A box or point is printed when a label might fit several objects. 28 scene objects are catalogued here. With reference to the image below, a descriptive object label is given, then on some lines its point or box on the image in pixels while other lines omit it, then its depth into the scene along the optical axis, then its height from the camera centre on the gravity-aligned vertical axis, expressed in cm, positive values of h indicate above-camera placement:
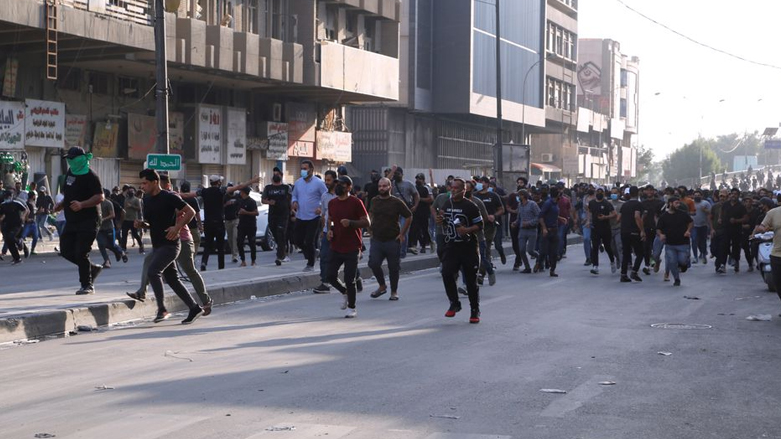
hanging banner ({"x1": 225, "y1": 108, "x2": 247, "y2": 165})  4034 +205
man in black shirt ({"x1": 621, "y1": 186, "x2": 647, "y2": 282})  2012 -65
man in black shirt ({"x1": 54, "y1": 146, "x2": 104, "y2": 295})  1343 -17
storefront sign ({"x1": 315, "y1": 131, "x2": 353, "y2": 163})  4712 +201
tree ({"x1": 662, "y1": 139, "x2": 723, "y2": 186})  15562 +462
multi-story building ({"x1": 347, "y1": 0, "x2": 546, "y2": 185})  5844 +567
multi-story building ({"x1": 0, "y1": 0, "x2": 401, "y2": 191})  3036 +379
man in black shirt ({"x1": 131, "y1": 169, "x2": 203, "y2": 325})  1209 -35
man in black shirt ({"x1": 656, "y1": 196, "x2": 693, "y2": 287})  1978 -68
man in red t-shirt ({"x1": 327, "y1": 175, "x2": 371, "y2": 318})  1359 -40
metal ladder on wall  2807 +406
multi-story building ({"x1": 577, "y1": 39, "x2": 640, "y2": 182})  9919 +894
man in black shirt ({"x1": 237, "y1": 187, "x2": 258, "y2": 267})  2027 -44
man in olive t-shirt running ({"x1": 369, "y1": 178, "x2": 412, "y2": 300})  1514 -48
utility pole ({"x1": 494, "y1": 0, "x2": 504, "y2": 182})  4000 +193
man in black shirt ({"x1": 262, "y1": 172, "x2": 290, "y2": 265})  2034 -25
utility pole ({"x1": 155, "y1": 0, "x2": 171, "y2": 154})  2033 +197
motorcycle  1823 -106
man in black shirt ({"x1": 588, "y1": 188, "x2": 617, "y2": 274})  2150 -43
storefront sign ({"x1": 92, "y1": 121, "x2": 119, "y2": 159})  3419 +155
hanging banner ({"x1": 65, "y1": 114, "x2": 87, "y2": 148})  3294 +181
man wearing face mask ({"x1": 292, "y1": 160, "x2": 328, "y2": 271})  1798 -18
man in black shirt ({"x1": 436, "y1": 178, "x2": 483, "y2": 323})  1288 -58
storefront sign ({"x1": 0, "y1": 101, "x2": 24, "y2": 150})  3016 +174
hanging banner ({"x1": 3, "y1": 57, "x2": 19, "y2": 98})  3027 +305
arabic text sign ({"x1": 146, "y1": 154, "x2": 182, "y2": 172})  1948 +51
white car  2811 -102
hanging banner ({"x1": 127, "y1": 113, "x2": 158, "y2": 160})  3566 +179
